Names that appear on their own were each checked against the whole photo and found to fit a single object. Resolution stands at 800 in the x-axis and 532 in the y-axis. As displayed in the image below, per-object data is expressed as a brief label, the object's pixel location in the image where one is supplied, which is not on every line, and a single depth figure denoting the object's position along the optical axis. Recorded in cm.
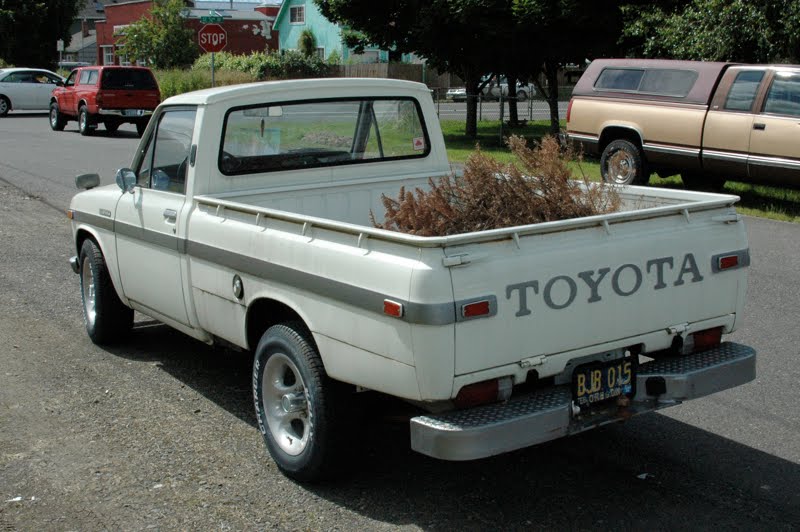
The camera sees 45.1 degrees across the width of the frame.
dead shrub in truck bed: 462
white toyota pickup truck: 382
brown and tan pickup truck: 1255
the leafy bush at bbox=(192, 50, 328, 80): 4375
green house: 5875
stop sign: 2444
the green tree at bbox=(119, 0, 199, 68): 4966
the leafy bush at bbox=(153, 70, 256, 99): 3625
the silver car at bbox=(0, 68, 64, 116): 3459
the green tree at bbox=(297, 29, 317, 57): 6034
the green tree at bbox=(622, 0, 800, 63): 1563
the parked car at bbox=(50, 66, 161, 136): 2661
